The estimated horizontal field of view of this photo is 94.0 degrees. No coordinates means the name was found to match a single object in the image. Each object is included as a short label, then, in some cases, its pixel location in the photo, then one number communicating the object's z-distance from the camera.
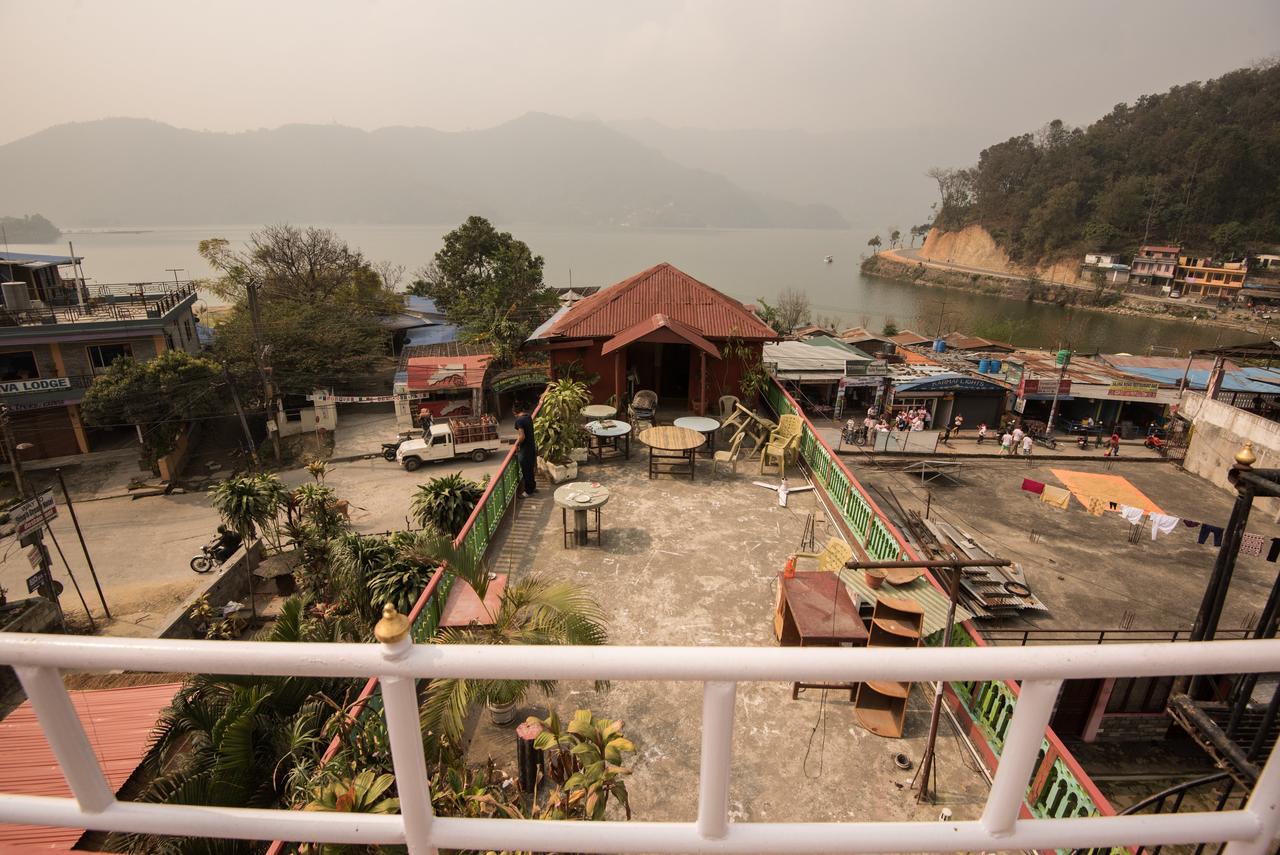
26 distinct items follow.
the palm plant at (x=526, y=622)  4.91
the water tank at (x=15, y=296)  24.97
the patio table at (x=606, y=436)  11.48
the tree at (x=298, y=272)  40.03
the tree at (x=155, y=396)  24.20
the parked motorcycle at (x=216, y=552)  18.25
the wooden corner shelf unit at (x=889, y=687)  5.63
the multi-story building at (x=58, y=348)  25.11
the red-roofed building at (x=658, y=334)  13.80
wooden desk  6.00
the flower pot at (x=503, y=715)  5.70
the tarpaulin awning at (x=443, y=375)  28.83
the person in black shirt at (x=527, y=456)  10.11
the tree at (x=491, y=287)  36.44
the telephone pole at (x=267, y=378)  23.38
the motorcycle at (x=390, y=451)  27.02
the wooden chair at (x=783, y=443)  11.22
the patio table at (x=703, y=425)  11.88
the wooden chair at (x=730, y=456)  11.79
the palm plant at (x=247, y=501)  14.72
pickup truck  25.94
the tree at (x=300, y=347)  29.67
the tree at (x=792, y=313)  52.11
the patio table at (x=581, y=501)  8.51
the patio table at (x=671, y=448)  10.86
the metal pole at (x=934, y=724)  4.50
